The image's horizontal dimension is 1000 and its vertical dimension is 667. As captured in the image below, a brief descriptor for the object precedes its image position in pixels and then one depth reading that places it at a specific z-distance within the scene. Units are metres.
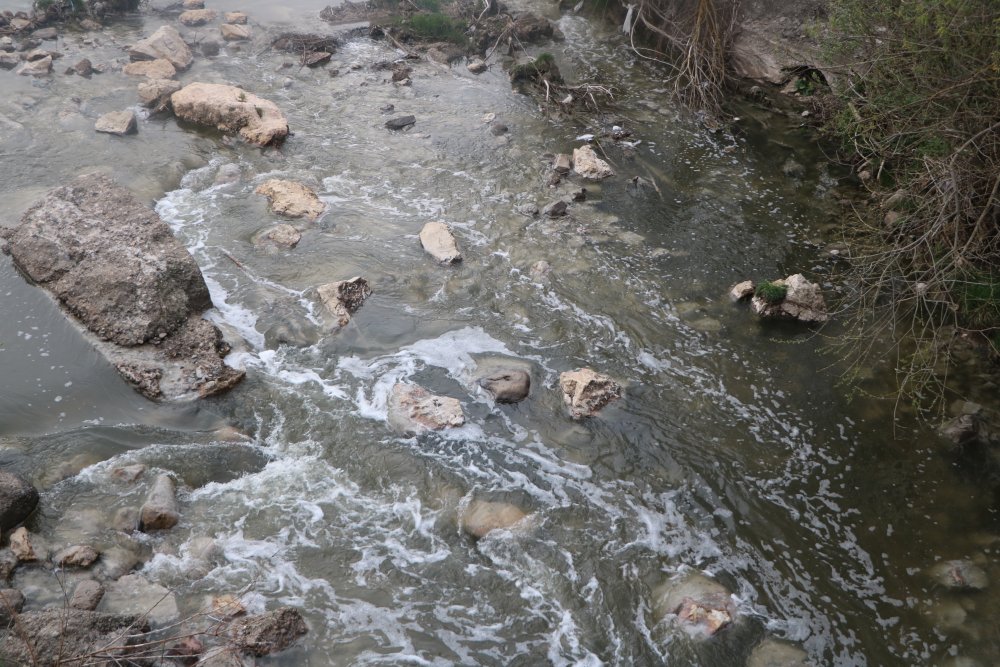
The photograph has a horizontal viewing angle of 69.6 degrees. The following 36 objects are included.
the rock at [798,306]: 8.72
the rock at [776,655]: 5.45
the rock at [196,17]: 16.72
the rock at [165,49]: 14.27
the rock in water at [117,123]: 11.82
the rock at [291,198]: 10.19
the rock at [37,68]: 13.66
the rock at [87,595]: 5.23
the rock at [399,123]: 12.75
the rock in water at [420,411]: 7.19
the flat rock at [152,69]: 13.87
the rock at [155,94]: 12.77
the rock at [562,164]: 11.39
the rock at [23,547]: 5.53
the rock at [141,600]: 5.32
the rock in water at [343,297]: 8.45
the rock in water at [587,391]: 7.41
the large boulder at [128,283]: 7.42
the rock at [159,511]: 5.93
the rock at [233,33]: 15.96
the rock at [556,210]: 10.44
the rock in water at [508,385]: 7.57
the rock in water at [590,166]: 11.41
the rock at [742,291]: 8.96
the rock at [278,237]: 9.65
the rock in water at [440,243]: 9.48
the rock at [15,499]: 5.72
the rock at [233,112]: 11.89
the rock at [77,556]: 5.54
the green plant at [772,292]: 8.73
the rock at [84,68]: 13.75
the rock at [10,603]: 4.93
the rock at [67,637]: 4.63
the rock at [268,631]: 5.14
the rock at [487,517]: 6.29
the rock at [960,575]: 6.07
